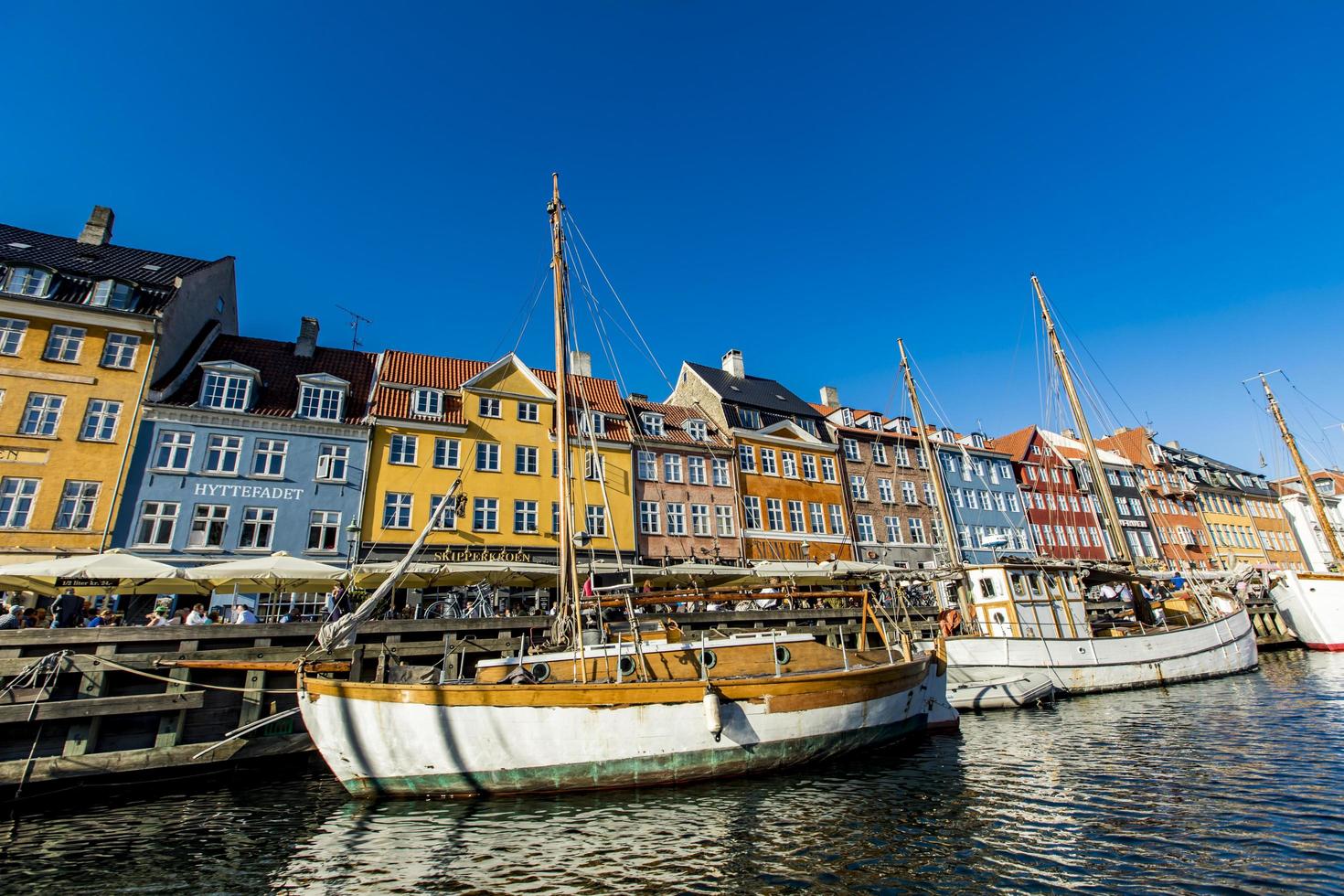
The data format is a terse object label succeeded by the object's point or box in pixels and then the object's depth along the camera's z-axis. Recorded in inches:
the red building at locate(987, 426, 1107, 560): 1875.0
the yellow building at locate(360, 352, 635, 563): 1043.9
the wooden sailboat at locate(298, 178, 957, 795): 418.6
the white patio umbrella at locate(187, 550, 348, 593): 616.3
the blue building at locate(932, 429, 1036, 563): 1713.8
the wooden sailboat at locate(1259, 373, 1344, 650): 1165.1
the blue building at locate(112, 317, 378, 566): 904.9
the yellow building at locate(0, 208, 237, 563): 844.6
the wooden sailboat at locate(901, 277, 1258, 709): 778.8
